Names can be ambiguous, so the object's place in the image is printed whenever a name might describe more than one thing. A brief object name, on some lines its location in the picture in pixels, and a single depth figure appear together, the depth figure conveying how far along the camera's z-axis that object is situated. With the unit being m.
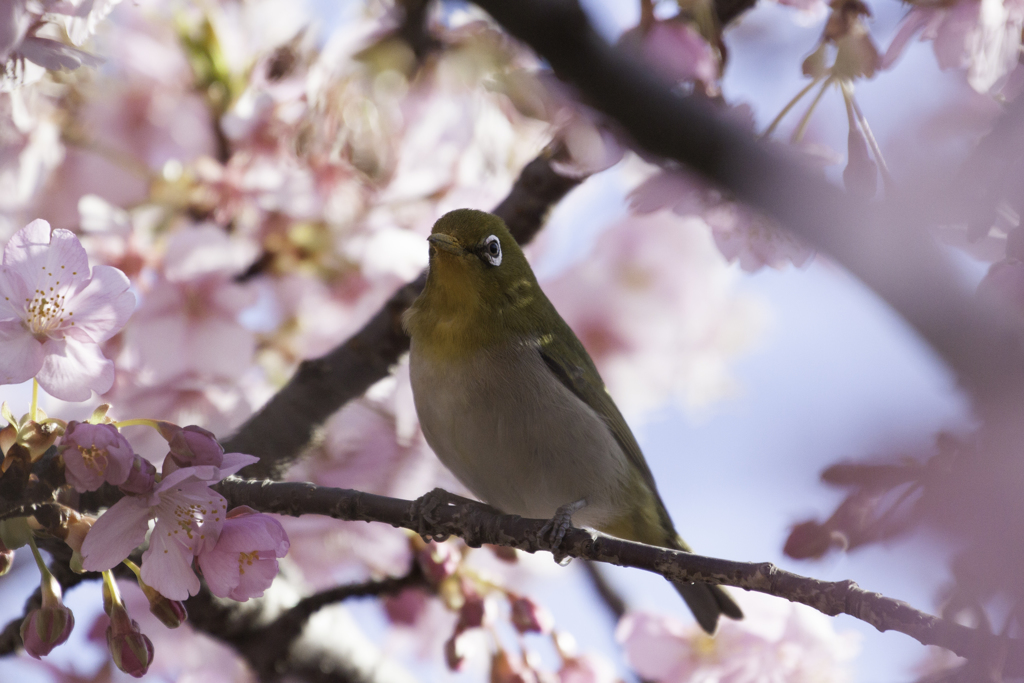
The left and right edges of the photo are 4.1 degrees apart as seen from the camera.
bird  2.82
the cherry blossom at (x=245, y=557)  2.72
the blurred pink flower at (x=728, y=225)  2.79
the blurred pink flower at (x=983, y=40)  2.73
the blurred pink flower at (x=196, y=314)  2.86
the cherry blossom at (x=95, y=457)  2.70
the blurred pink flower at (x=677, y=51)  2.77
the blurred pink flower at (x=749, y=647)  2.86
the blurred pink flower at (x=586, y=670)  2.86
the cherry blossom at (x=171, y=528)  2.71
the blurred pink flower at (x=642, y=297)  3.41
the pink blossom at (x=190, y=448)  2.71
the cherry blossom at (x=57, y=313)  2.72
